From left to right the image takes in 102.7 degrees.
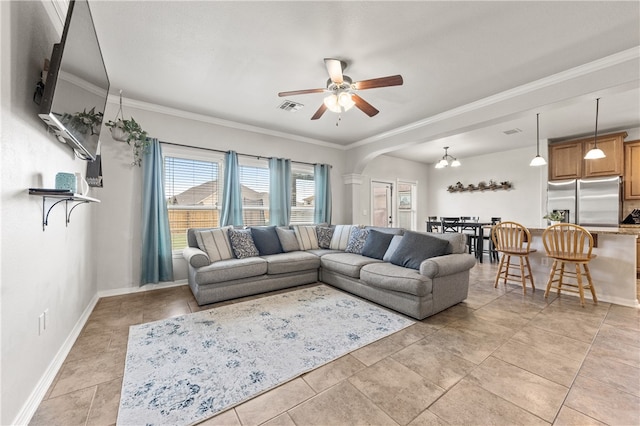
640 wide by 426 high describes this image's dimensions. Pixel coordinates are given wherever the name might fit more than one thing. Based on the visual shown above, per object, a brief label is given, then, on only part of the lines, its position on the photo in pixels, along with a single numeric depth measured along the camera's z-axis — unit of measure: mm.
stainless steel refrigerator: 4758
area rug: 1596
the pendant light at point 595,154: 3868
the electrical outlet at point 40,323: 1649
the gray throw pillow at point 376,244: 3701
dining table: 5770
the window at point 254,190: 4773
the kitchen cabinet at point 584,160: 4828
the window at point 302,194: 5465
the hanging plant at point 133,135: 3547
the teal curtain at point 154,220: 3746
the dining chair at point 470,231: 6012
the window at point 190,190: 4090
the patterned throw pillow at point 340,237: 4590
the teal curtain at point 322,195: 5648
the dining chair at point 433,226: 6505
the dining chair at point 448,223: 6186
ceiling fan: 2471
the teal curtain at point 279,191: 4996
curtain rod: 4021
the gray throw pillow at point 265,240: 4059
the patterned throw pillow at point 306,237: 4605
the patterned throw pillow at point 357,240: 4141
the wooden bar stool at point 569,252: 3193
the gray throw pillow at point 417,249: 3080
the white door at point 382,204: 7014
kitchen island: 3168
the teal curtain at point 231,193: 4406
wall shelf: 1472
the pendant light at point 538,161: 4455
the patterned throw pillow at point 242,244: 3765
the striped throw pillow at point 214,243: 3617
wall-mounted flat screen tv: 1480
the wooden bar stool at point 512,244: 3697
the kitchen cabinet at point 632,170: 4691
